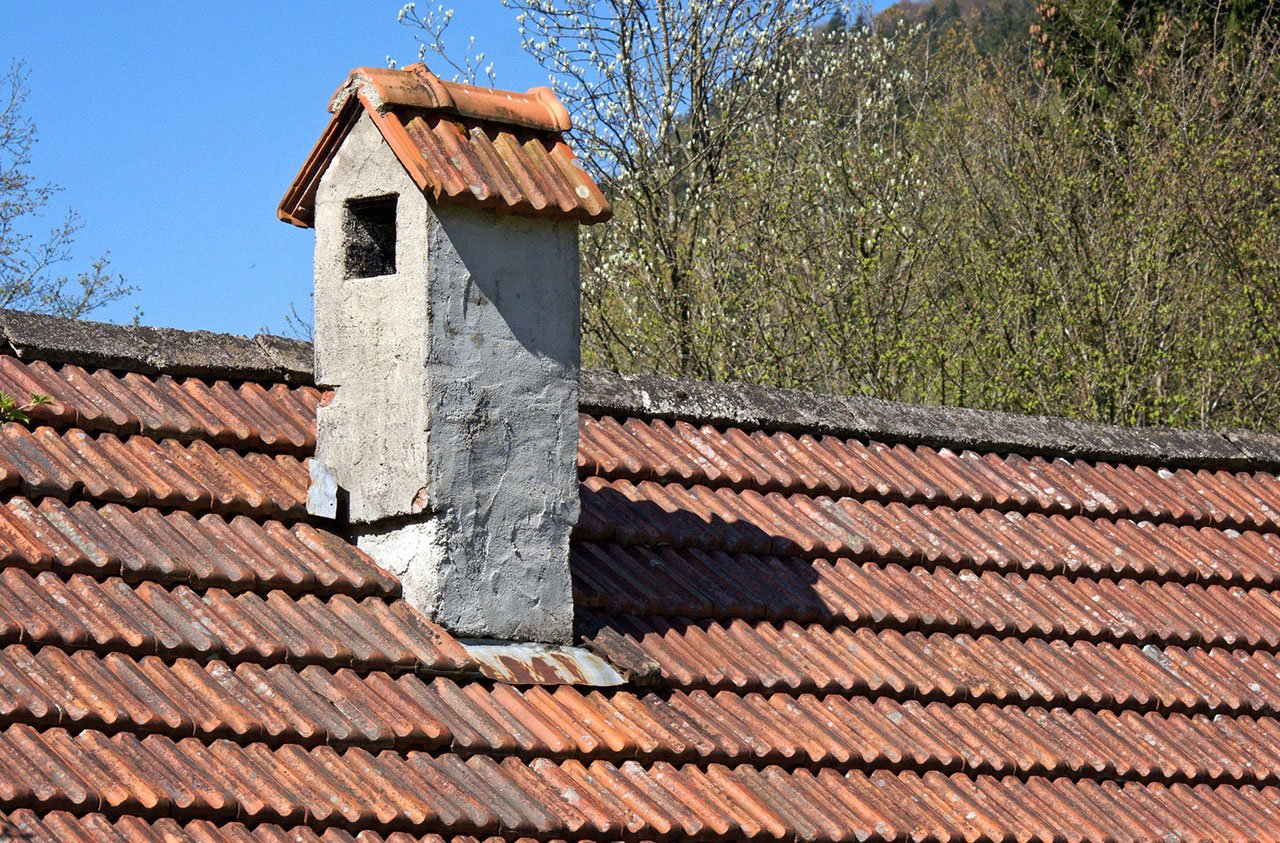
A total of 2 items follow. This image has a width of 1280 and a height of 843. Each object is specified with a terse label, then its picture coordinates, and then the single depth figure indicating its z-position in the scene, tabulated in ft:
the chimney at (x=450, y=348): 34.88
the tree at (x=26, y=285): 122.72
